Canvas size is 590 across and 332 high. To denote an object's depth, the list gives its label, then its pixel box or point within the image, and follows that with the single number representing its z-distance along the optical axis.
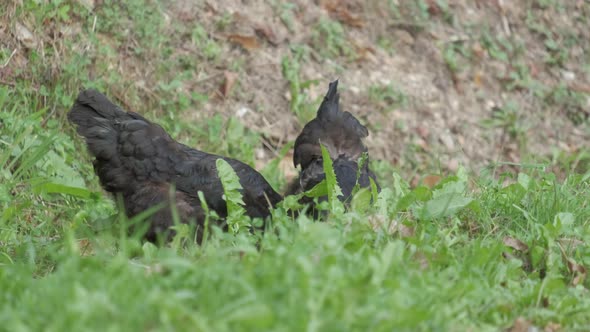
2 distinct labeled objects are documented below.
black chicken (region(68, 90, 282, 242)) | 9.95
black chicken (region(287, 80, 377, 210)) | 11.16
